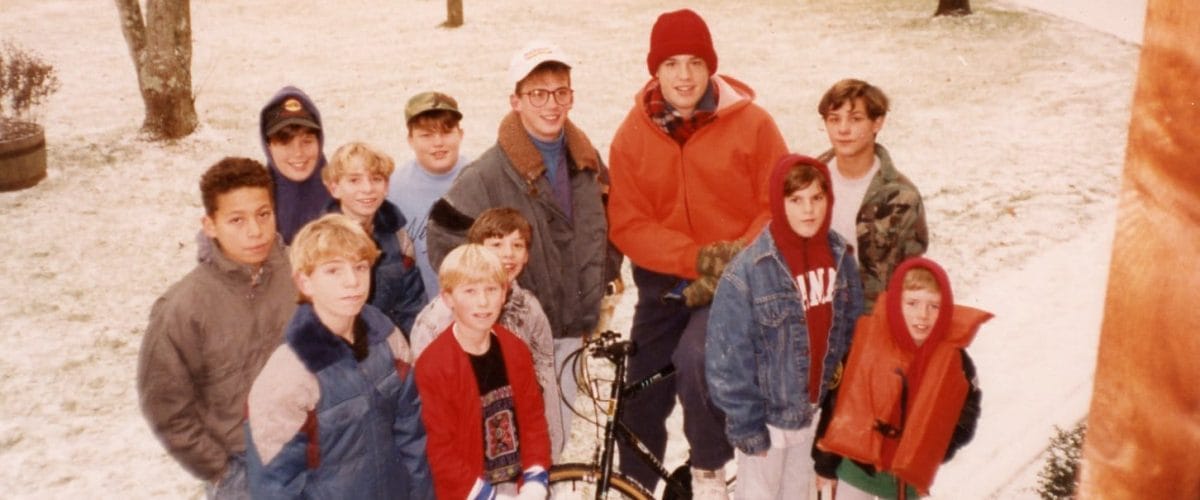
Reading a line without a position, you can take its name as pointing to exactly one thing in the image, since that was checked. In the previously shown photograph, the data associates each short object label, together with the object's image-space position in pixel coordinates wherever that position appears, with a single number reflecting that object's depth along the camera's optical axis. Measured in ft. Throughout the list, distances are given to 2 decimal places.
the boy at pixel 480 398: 10.85
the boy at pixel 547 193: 13.00
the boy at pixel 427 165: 14.57
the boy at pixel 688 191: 13.06
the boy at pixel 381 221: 12.86
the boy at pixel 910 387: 11.35
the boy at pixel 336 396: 9.84
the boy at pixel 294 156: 13.48
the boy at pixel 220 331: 10.52
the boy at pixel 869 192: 12.67
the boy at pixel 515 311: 11.89
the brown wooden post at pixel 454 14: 64.95
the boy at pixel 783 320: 11.63
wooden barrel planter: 32.22
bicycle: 12.14
